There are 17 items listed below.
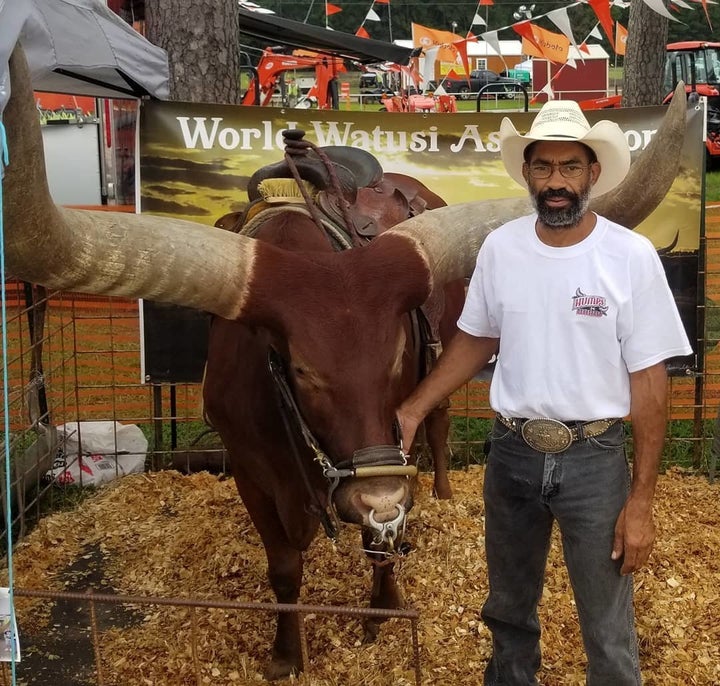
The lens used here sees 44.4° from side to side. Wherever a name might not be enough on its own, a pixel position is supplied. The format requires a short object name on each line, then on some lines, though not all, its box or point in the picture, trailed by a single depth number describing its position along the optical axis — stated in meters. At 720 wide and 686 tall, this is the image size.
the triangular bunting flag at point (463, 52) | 16.90
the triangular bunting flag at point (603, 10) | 9.95
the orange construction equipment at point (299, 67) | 15.53
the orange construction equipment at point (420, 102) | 21.31
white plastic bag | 6.03
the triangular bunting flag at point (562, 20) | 10.45
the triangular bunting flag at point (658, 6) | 6.98
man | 2.73
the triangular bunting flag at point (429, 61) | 16.47
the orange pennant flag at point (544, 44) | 14.41
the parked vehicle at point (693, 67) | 21.98
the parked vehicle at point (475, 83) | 34.38
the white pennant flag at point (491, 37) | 11.34
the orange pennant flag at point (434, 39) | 18.23
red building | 34.61
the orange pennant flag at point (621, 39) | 18.03
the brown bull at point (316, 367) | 2.85
